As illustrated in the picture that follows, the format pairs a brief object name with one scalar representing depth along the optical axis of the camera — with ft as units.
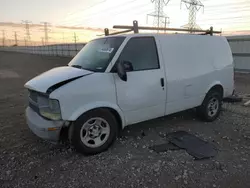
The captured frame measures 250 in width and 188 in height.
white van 10.94
